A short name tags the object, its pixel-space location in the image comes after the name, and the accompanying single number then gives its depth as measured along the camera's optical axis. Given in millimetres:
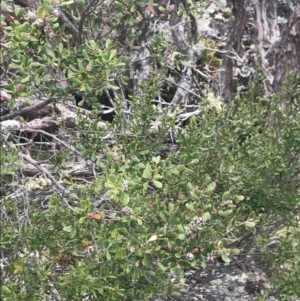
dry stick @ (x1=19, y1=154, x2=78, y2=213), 4422
